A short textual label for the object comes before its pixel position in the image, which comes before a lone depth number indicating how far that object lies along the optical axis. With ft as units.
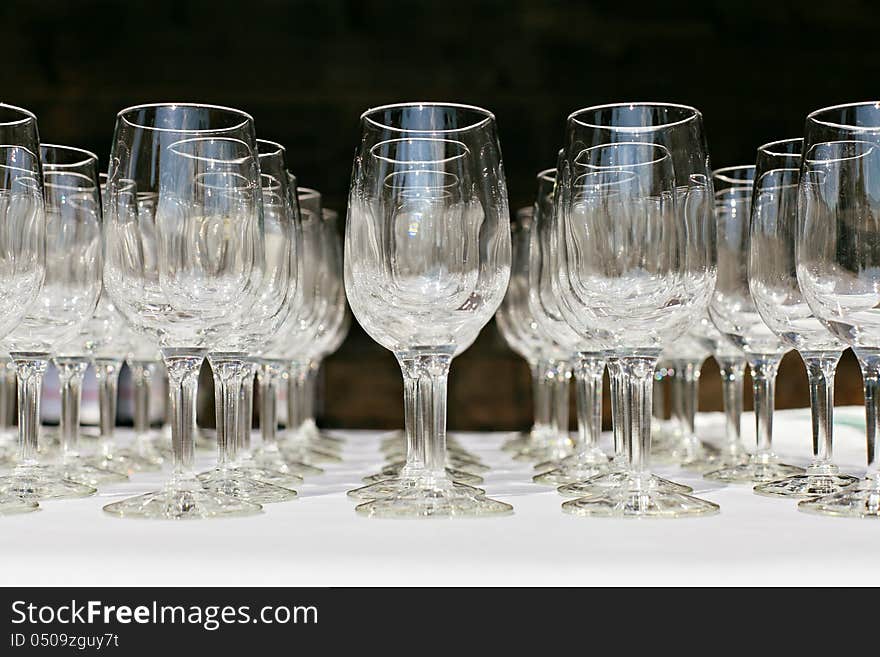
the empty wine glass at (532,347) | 4.24
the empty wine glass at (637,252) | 2.31
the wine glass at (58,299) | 2.83
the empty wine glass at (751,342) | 3.21
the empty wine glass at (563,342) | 3.42
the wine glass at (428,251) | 2.33
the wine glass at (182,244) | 2.26
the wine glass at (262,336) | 2.71
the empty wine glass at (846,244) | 2.28
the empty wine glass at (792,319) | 2.80
